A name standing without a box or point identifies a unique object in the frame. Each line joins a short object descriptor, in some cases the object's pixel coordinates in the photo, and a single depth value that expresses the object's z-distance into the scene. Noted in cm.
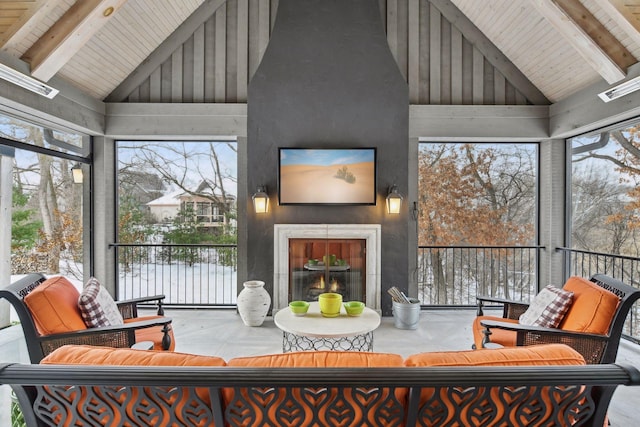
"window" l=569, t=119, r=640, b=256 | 360
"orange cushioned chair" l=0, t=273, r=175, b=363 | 189
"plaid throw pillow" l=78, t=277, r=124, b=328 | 219
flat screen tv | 423
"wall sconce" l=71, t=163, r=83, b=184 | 433
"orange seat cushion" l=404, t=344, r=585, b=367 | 113
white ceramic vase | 395
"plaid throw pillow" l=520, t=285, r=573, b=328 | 229
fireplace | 429
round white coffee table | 241
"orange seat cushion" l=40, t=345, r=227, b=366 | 113
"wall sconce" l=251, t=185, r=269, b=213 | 419
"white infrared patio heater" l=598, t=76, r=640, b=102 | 313
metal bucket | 386
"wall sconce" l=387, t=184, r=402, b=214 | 416
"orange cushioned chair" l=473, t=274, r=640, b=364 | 200
